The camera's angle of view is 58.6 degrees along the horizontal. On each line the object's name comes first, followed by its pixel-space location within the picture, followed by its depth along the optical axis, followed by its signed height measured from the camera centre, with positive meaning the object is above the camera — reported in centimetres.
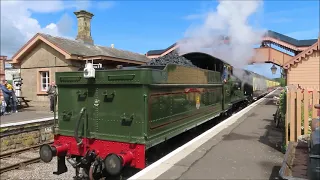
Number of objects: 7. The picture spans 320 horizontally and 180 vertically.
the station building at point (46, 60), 1616 +159
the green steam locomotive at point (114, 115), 514 -56
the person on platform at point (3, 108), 1383 -98
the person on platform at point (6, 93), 1391 -26
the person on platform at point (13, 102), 1451 -76
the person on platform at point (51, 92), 1418 -22
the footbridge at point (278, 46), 1889 +274
